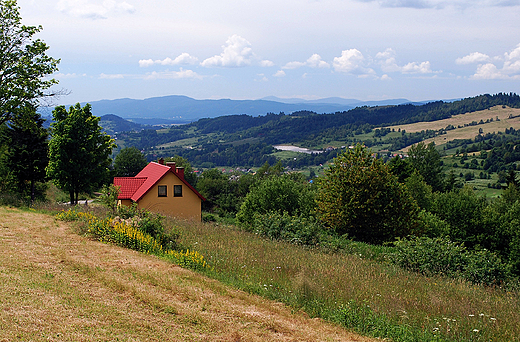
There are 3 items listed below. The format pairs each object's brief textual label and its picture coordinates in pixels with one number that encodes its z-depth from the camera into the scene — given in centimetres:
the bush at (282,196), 3862
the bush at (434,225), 3079
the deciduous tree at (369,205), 2520
